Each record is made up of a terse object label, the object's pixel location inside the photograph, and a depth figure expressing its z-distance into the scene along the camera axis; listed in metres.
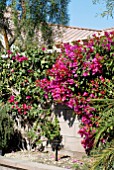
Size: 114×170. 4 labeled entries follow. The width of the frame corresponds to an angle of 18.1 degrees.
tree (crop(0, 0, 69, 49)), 8.55
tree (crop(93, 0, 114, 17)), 6.87
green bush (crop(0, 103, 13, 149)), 6.84
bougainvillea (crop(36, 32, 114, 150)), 6.03
